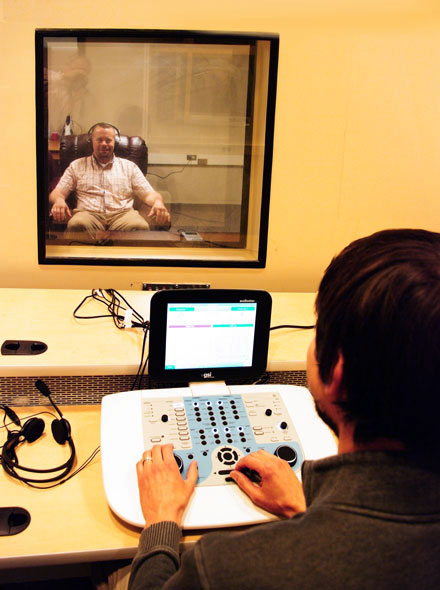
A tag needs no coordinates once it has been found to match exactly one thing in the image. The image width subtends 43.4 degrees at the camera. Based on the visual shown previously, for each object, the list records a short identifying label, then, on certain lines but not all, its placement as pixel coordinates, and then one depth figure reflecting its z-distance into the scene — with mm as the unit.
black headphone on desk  1190
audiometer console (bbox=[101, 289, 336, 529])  1082
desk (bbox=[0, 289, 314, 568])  1013
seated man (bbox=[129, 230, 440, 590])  629
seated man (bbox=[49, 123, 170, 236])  2109
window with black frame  2021
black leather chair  2082
